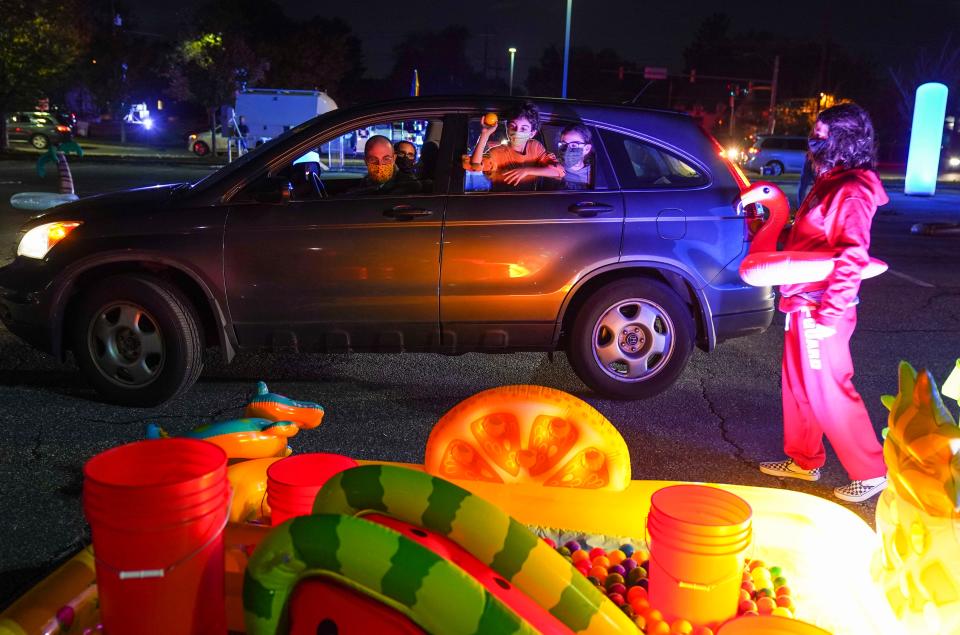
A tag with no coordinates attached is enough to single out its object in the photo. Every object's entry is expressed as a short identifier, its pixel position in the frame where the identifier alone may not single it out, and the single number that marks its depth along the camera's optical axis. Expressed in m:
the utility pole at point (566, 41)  34.00
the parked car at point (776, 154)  36.56
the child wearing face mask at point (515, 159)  5.21
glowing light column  24.62
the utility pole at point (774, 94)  53.09
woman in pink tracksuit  3.75
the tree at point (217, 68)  43.06
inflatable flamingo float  3.77
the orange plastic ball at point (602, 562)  3.19
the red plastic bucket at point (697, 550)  2.61
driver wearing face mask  5.35
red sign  33.49
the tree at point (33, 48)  30.80
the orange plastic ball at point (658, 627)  2.79
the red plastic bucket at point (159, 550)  2.05
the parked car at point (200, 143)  36.59
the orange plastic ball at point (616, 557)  3.27
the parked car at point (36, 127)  37.31
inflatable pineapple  2.45
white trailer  30.47
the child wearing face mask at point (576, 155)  5.26
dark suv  5.01
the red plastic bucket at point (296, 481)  2.85
